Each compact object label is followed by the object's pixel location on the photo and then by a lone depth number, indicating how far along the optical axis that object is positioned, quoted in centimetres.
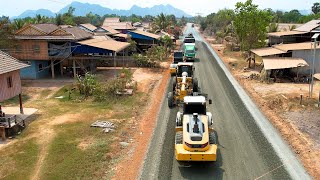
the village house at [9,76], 2358
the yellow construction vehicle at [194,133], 1534
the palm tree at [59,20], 8825
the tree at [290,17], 13918
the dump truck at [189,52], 5119
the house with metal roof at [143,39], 5928
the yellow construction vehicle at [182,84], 2551
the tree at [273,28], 6750
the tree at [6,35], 3713
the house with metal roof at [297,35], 4831
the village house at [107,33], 5438
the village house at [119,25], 6494
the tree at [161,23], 9391
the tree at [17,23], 4837
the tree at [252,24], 5159
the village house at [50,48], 3909
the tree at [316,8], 13688
